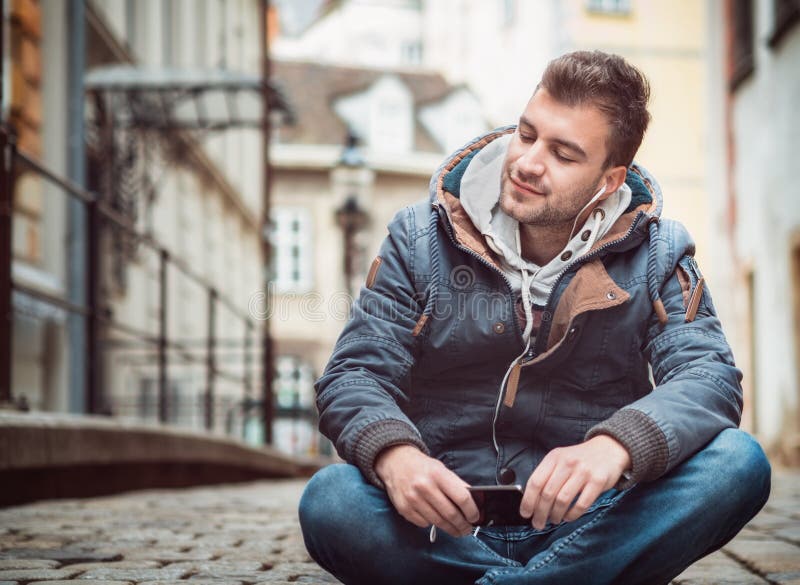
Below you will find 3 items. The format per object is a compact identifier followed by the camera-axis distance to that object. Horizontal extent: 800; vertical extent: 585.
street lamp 13.74
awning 10.59
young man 2.72
